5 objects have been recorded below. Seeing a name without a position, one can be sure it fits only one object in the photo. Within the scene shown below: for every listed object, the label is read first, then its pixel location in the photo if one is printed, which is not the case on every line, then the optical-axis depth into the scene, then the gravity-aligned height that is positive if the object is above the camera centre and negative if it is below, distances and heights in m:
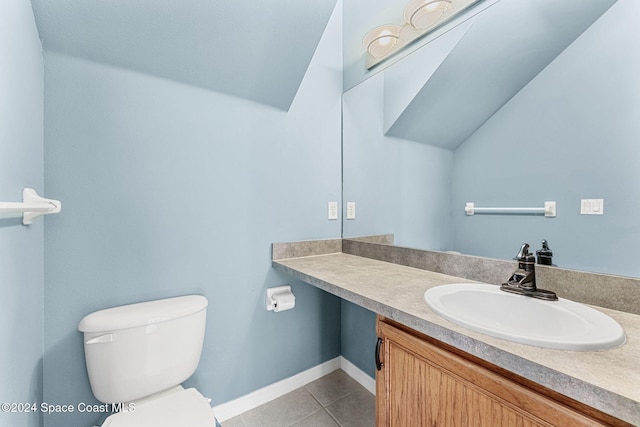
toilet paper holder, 1.55 -0.52
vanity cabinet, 0.57 -0.48
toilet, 0.97 -0.63
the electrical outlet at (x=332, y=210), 1.84 -0.01
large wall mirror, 0.85 +0.32
